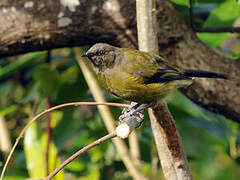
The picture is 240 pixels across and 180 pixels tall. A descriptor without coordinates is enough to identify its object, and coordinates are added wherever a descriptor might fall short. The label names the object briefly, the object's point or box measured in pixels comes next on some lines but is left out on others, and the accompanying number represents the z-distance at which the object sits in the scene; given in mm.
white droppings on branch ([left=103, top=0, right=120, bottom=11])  5301
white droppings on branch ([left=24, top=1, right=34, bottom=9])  5293
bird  4328
